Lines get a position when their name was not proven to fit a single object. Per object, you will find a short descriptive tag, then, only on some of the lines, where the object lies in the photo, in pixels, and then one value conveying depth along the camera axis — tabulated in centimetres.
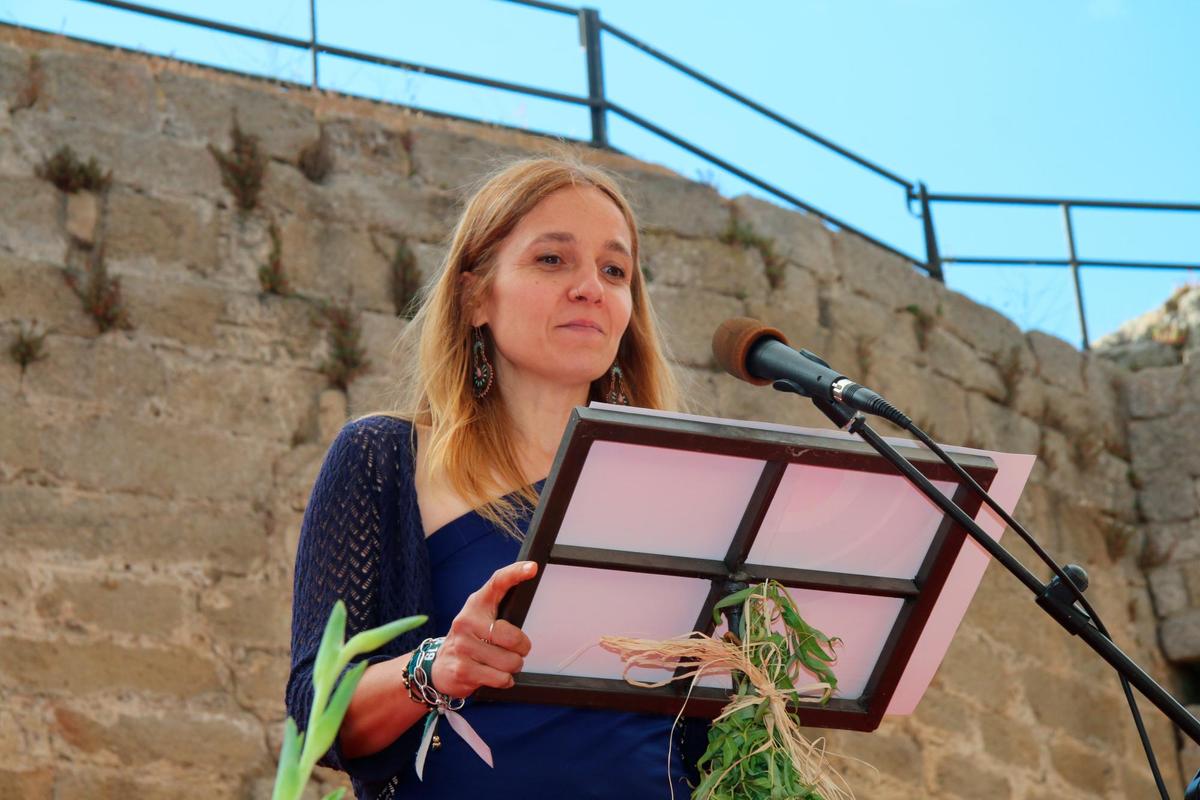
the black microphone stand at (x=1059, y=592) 322
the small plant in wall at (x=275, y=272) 907
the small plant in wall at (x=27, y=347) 824
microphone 346
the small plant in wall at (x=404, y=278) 956
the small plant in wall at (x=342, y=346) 911
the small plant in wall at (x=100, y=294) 852
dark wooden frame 321
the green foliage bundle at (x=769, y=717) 325
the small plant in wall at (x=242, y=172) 920
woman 388
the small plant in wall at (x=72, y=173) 870
